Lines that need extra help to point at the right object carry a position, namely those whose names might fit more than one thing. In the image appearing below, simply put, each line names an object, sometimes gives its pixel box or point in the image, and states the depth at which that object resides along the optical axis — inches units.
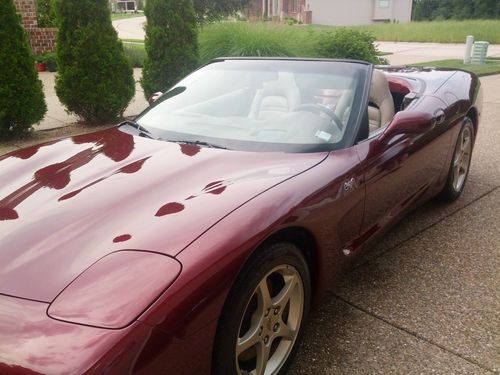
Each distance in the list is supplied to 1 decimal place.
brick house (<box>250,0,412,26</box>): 2121.1
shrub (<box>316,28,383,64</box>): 404.2
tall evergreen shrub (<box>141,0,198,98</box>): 294.0
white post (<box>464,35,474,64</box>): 583.0
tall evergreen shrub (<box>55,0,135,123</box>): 264.8
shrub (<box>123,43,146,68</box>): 557.9
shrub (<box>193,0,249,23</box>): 712.4
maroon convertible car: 53.9
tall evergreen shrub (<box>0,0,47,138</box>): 233.1
